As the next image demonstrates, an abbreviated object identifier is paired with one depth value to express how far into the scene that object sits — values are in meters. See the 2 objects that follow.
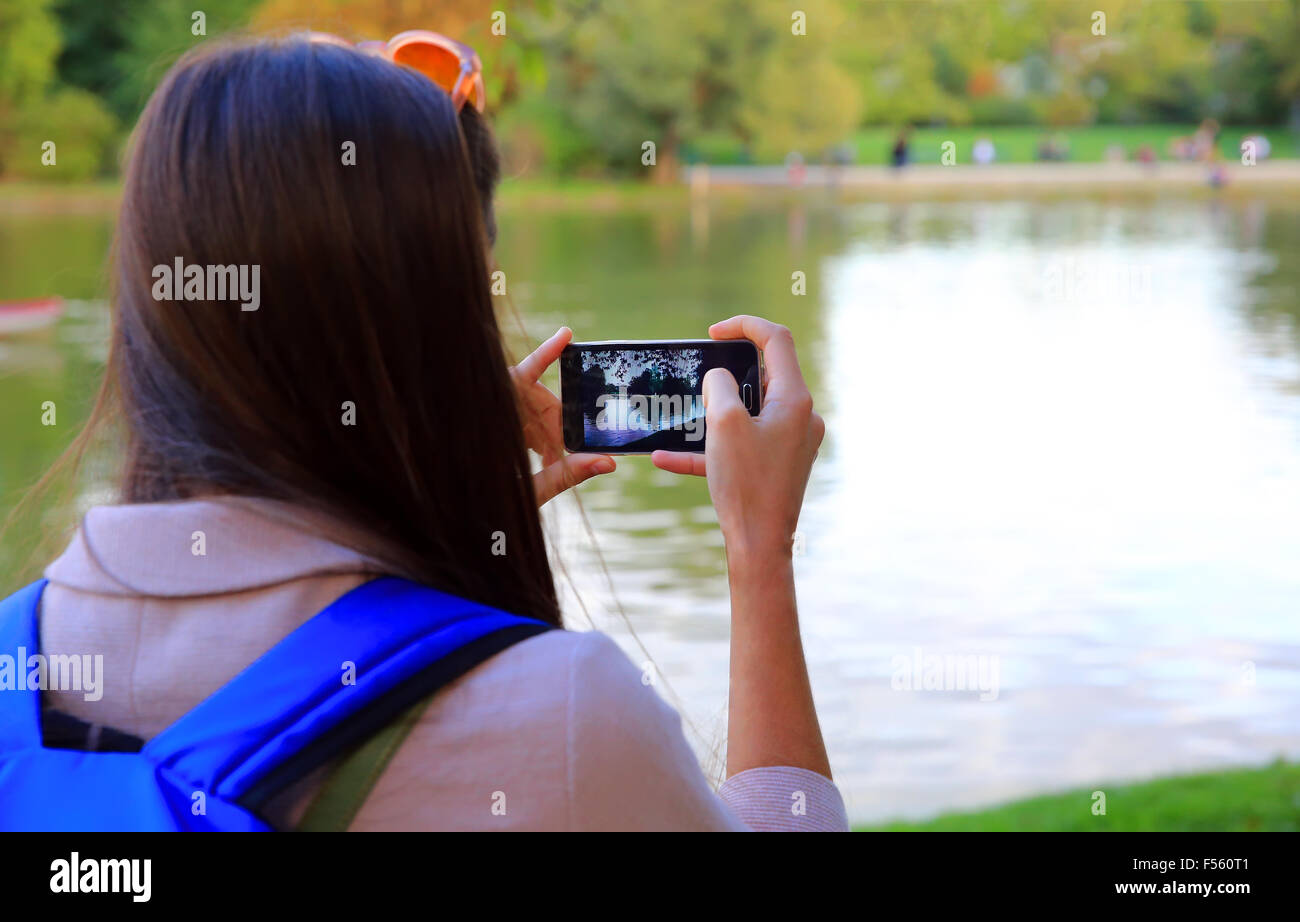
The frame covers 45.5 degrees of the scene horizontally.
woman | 0.98
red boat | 15.52
